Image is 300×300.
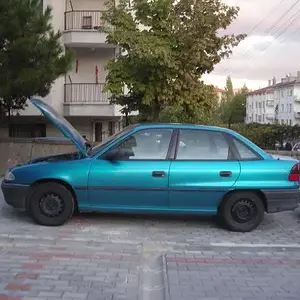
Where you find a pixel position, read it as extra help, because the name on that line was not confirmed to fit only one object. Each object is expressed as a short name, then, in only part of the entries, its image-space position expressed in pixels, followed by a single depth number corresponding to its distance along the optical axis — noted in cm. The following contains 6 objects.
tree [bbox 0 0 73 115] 1117
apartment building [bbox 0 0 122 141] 1992
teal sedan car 701
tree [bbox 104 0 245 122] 1359
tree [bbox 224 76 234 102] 11790
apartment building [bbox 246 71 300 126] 8894
